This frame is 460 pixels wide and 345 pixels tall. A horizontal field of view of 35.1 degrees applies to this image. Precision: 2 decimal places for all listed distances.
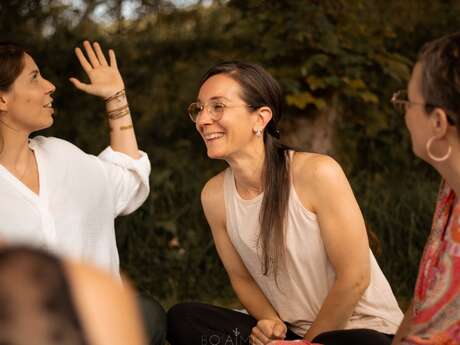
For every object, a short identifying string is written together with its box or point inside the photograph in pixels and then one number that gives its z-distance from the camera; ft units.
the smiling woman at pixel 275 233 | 8.66
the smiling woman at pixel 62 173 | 8.64
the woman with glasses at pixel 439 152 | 6.09
